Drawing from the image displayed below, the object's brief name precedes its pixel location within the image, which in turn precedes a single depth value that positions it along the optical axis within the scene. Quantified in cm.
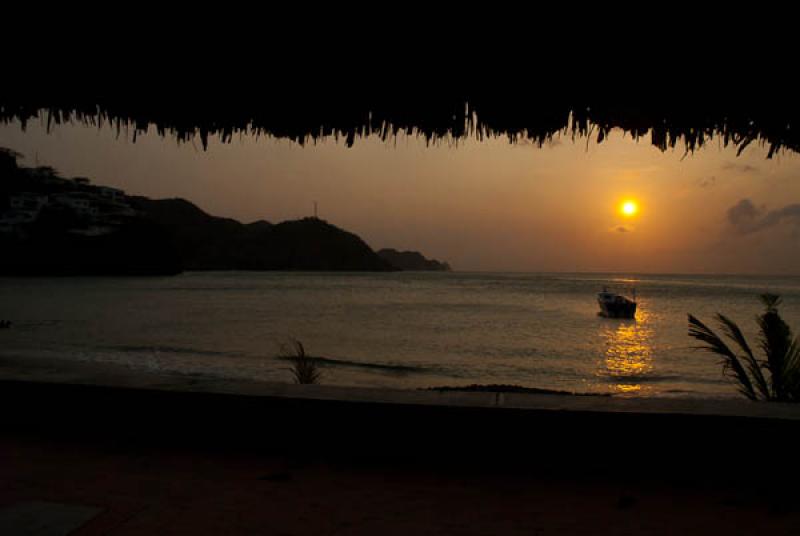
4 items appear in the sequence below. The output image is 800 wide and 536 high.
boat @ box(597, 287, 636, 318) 3047
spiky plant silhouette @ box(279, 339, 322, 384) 607
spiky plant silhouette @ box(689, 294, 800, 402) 433
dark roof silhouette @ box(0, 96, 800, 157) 276
